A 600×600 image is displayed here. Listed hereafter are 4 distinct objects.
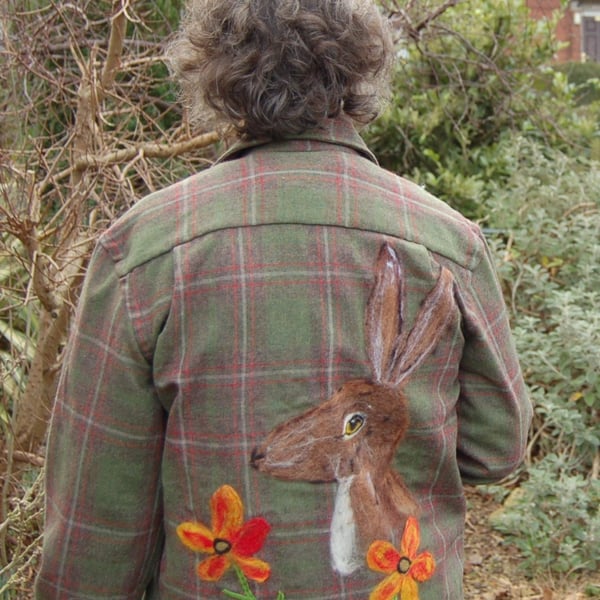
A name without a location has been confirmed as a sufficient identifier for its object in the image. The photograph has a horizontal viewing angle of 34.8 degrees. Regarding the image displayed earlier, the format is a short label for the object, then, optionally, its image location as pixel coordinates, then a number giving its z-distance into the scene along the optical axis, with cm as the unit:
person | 163
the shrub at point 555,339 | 357
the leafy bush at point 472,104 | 602
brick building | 2338
